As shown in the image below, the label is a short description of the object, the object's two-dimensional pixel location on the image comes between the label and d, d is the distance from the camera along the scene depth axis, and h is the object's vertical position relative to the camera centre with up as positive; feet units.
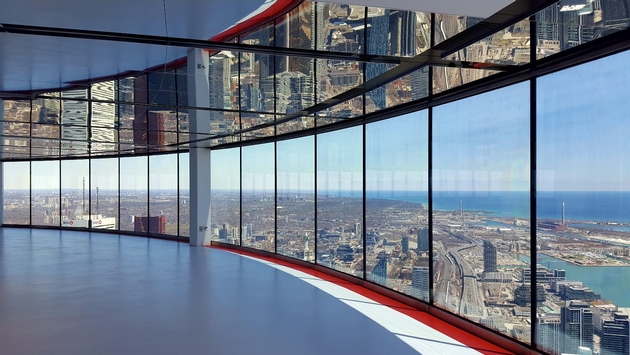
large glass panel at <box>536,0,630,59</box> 14.43 +5.07
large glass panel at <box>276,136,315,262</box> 45.85 -2.42
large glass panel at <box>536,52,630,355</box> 19.34 -1.42
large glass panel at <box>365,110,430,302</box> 31.32 -2.17
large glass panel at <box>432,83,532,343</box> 23.36 -1.95
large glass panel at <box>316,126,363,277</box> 39.52 -2.05
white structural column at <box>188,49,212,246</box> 58.18 -2.39
